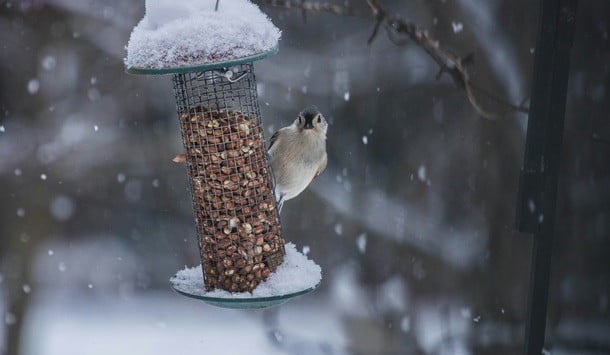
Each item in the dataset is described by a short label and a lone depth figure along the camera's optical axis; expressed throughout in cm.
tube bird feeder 553
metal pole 427
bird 670
